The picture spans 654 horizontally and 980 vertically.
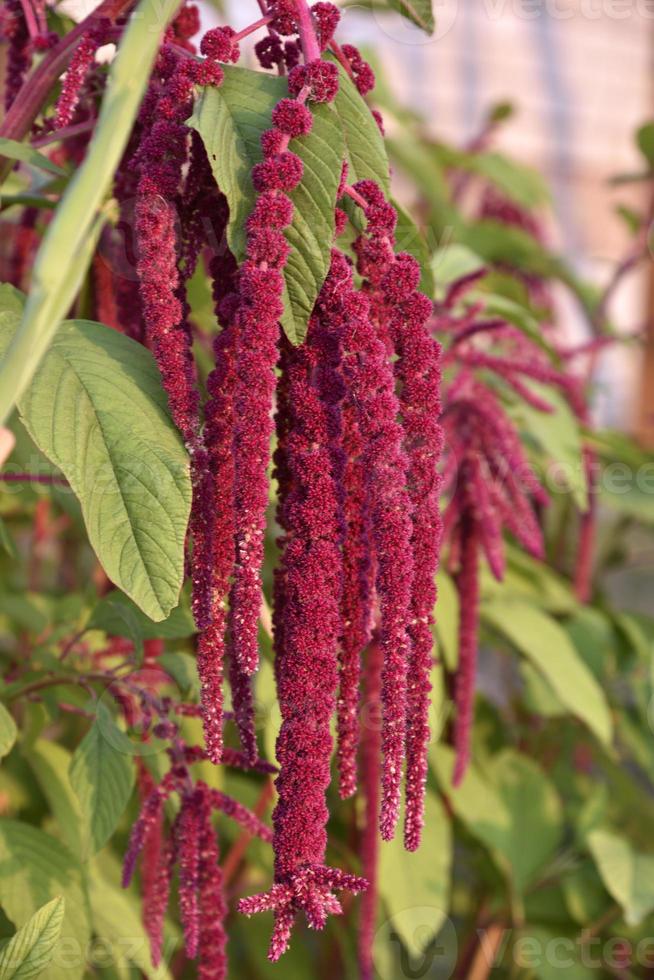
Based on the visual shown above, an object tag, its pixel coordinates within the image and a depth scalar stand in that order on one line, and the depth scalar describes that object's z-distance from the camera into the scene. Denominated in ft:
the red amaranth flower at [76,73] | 5.18
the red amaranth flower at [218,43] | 5.10
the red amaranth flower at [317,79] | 5.01
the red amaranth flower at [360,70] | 5.28
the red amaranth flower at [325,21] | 5.13
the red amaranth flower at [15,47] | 5.74
